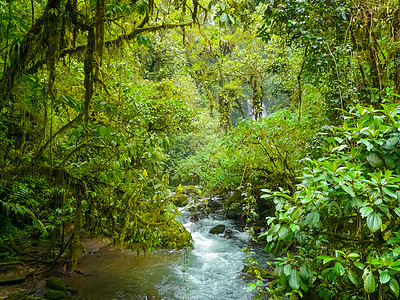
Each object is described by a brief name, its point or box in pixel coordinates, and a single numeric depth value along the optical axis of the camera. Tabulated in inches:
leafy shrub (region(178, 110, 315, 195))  235.0
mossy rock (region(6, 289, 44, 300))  152.9
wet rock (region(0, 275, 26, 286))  166.6
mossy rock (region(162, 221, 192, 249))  149.2
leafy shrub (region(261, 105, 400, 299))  64.6
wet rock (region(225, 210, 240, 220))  386.9
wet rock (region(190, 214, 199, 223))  392.9
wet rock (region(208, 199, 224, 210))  425.3
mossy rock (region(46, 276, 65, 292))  173.9
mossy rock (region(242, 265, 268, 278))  204.8
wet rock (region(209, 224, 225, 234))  343.8
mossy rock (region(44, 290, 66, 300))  162.7
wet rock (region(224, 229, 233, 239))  329.0
